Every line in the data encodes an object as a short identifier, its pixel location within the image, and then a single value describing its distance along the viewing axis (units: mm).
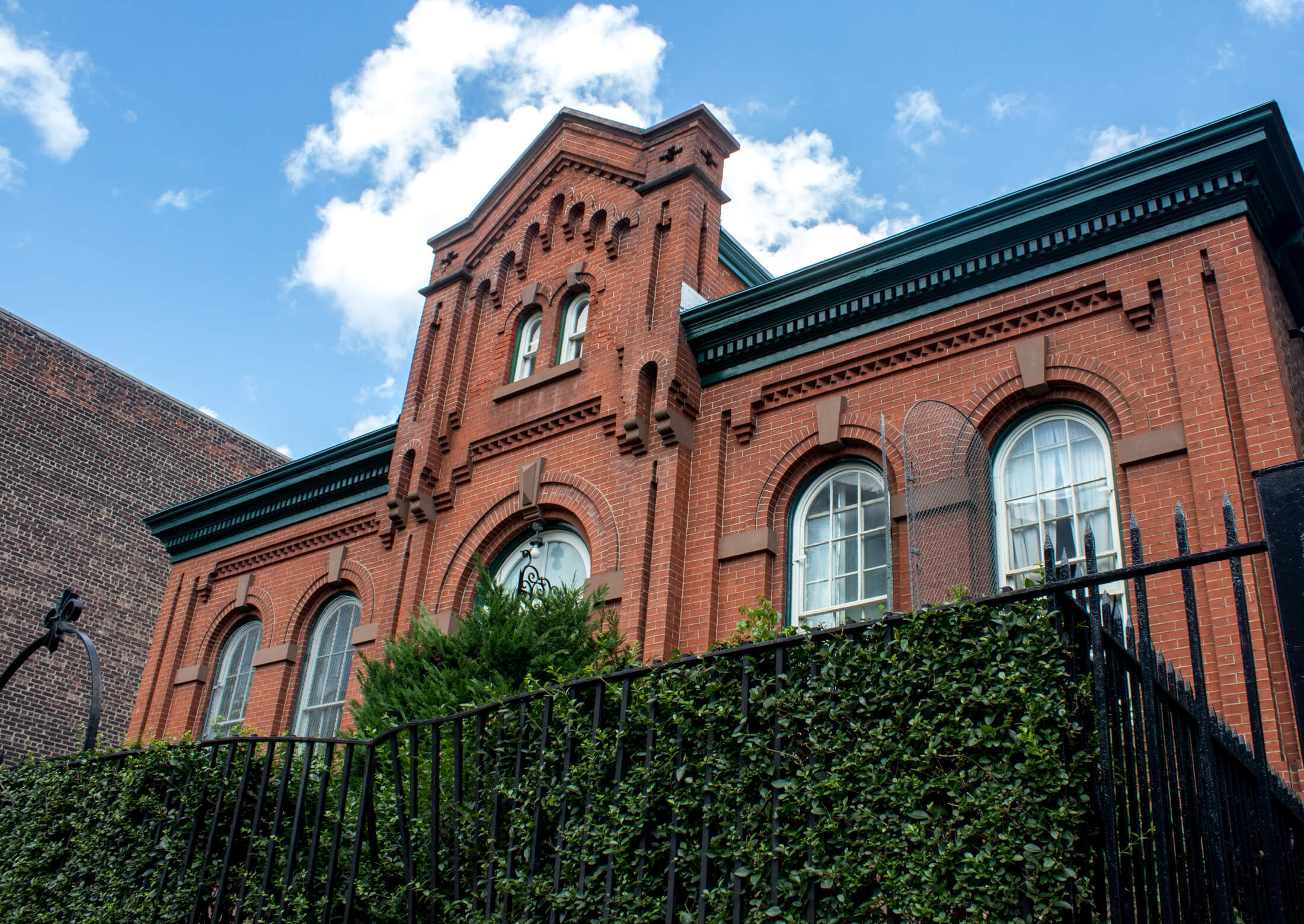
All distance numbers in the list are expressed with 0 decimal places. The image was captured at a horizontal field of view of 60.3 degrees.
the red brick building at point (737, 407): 10000
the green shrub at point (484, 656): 10211
